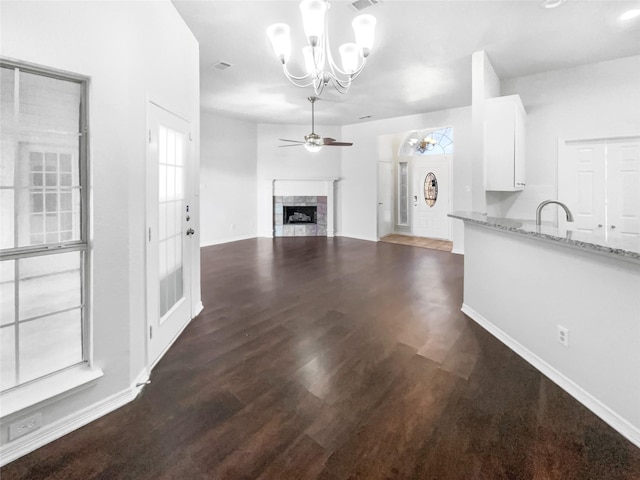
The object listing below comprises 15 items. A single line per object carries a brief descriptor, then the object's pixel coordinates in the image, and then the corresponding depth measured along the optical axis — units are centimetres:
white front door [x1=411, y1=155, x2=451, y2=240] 834
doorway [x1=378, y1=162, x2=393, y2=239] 827
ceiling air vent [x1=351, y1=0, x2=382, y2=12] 279
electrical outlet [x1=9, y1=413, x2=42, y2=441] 153
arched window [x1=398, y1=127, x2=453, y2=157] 811
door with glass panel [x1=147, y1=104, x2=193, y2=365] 229
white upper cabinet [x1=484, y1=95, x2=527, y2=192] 357
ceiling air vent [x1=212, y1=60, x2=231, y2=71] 420
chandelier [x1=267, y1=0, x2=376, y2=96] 212
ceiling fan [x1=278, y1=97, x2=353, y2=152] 577
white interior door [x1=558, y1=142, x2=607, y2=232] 425
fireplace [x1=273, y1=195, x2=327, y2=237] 870
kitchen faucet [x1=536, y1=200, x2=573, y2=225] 250
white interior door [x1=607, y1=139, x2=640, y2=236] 402
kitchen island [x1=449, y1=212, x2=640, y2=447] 168
